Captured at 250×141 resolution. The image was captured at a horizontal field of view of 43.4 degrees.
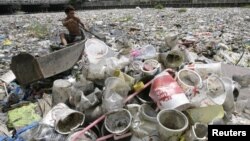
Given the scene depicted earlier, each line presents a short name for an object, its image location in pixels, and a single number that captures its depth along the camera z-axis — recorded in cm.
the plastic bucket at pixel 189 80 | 295
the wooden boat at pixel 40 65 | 410
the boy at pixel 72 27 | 584
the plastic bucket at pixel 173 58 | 361
